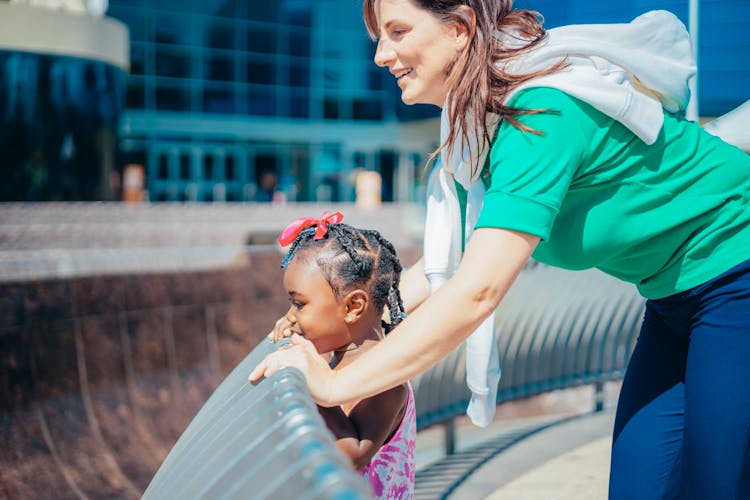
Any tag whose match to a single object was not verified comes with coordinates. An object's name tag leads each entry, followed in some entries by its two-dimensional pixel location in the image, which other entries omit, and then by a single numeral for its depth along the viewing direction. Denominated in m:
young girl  2.06
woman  1.72
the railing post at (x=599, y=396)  6.07
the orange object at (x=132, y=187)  25.81
